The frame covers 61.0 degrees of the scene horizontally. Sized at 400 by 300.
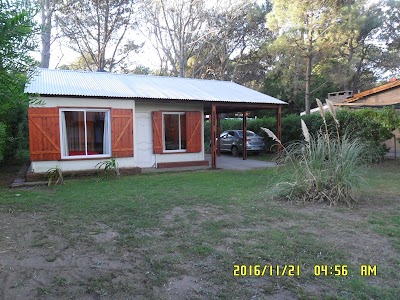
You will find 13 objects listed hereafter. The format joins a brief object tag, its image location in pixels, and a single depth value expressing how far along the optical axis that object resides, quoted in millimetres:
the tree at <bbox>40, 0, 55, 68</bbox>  22175
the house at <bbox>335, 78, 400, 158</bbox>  16309
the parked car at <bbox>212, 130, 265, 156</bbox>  17953
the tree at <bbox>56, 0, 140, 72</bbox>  24484
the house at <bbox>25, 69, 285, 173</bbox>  10414
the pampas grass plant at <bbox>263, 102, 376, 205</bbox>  6434
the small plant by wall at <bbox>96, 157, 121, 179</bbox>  10773
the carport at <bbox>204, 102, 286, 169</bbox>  12773
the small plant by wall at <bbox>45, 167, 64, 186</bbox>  9672
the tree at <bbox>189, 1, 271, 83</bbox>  27094
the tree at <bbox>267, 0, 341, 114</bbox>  18766
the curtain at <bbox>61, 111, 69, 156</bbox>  10727
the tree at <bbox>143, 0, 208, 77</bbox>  25356
